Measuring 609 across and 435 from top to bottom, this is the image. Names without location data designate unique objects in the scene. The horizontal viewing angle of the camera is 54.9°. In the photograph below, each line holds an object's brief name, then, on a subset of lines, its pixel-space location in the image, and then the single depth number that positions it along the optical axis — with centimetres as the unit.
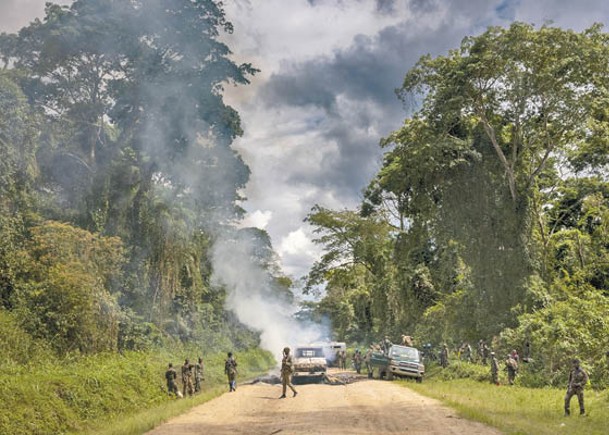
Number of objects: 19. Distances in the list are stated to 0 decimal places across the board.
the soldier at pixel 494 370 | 2553
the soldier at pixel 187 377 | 2562
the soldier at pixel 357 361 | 4029
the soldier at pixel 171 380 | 2495
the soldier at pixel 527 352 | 2825
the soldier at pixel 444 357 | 3388
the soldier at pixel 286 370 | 2191
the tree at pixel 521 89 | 2958
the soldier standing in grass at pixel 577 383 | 1608
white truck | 2936
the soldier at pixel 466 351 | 3478
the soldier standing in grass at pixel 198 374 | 2713
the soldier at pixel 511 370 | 2566
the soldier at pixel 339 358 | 4962
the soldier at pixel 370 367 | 3344
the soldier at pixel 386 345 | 3121
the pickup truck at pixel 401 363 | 2972
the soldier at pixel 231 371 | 2597
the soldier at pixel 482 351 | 3206
